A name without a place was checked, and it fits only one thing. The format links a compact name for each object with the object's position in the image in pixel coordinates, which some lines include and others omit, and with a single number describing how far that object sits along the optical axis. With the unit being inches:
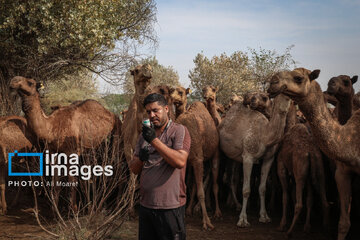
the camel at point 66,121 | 297.3
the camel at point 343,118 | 218.2
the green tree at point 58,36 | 502.9
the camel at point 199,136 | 303.3
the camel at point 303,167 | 267.7
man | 136.5
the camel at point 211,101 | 368.4
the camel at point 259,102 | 338.3
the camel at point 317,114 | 203.6
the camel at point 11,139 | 325.4
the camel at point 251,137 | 304.7
